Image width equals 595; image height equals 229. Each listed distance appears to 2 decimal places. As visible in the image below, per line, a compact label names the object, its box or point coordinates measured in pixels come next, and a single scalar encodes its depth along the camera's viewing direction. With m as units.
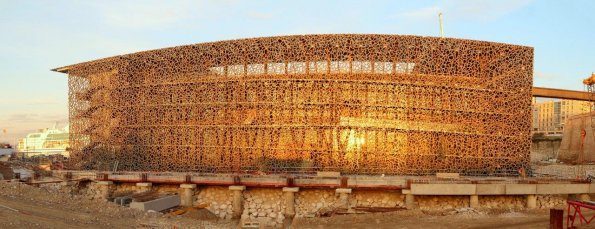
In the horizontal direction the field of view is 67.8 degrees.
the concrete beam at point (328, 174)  26.75
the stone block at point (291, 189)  24.85
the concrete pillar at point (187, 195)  26.44
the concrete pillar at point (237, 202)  25.72
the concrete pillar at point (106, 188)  28.55
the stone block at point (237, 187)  25.55
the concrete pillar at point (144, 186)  27.61
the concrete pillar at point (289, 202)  25.00
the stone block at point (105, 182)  28.62
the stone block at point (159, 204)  23.08
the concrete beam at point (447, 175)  26.64
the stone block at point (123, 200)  24.51
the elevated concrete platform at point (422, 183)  24.02
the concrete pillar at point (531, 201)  25.11
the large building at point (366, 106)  30.59
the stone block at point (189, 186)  26.38
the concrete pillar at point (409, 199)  24.35
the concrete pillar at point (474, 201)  24.47
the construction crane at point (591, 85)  33.06
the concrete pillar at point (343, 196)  24.50
